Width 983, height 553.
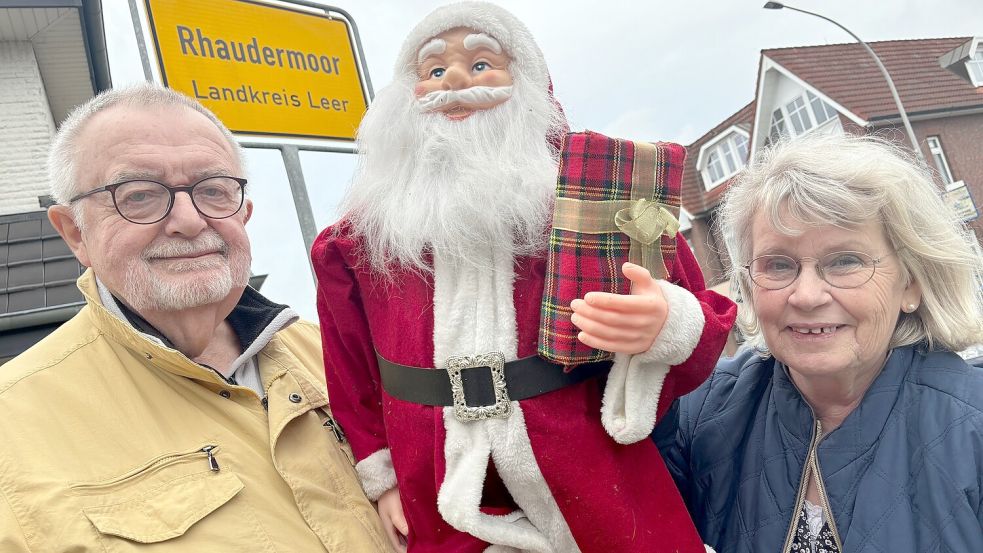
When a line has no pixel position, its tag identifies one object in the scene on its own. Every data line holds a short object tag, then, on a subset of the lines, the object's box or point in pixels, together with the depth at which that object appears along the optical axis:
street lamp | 9.11
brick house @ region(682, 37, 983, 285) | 14.58
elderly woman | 0.50
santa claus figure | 0.48
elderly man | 0.45
